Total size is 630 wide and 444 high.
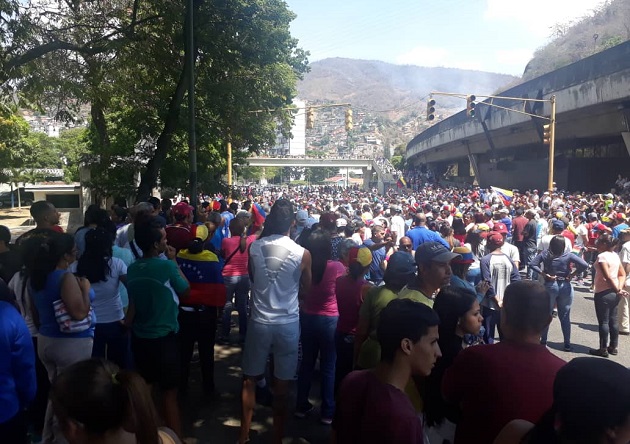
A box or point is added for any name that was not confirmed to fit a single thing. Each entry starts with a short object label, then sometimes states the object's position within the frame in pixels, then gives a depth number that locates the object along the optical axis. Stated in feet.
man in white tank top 14.43
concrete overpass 79.61
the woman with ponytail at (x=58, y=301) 12.62
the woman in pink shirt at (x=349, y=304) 15.93
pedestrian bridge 254.06
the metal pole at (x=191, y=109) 36.22
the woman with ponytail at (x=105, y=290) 14.39
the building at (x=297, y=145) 561.93
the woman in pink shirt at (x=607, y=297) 23.86
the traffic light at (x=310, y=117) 75.52
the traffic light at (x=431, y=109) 65.60
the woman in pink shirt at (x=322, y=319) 16.30
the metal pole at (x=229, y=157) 69.45
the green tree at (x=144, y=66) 39.06
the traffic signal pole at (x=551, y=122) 65.81
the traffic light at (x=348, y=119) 76.35
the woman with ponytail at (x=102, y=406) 6.01
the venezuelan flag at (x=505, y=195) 77.63
